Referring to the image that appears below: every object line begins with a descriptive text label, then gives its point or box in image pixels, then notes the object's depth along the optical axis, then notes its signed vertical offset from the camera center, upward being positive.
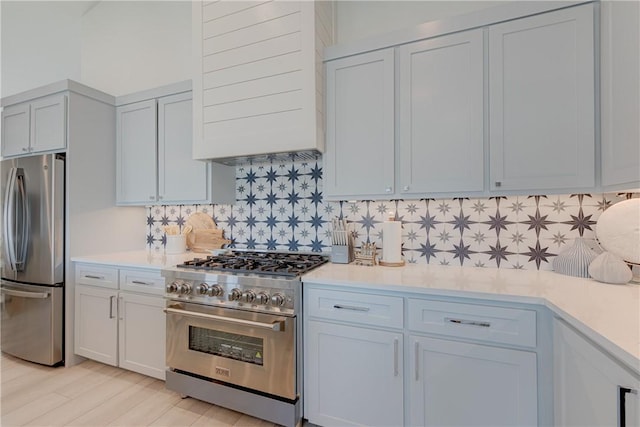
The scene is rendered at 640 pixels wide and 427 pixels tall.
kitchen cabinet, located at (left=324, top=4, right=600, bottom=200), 1.47 +0.60
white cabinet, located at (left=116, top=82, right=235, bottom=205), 2.39 +0.50
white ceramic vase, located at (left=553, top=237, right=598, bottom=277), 1.55 -0.25
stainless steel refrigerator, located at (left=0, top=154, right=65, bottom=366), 2.35 -0.33
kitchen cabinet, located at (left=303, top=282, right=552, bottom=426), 1.26 -0.70
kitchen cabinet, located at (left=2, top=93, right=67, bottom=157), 2.39 +0.76
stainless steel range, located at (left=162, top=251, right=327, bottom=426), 1.63 -0.72
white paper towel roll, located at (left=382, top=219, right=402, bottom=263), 1.92 -0.17
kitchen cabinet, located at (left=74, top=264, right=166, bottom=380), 2.09 -0.78
